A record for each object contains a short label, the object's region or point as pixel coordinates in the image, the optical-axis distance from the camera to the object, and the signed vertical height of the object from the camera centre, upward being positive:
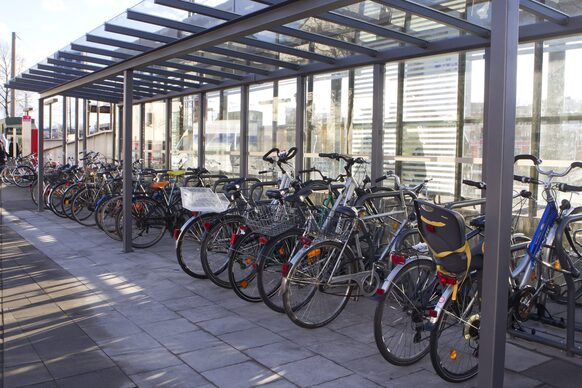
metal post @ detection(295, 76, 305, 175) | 7.26 +0.59
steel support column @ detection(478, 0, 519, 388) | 2.48 -0.08
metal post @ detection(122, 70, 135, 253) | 6.62 +0.08
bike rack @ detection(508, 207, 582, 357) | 3.29 -0.94
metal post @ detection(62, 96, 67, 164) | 18.16 +1.22
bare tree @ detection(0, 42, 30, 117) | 32.42 +4.09
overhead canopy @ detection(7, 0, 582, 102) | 4.44 +1.25
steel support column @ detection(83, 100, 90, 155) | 16.44 +1.22
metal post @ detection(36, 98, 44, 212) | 10.63 +0.16
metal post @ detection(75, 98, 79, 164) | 16.86 +0.95
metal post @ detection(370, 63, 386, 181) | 6.16 +0.50
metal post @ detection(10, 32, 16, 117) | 27.36 +4.50
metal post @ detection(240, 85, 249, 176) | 8.42 +0.53
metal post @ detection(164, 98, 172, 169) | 10.88 +0.56
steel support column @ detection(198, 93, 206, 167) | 9.68 +0.66
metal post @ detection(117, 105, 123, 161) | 12.17 +1.02
